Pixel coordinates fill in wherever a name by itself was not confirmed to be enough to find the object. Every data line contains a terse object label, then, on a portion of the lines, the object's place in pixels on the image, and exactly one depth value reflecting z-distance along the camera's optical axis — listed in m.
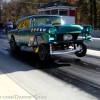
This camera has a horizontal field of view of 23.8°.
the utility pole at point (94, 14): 45.94
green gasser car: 8.32
